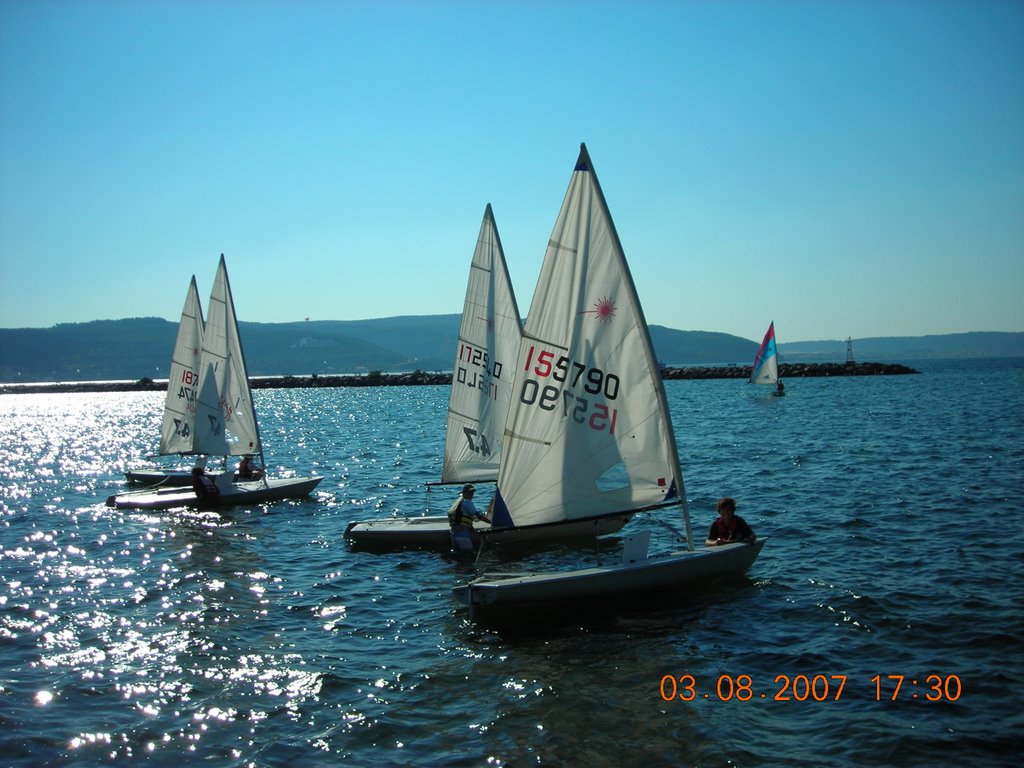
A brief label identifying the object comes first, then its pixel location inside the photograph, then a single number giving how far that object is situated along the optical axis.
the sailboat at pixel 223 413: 28.14
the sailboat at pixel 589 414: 14.55
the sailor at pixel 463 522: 19.14
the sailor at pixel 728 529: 16.28
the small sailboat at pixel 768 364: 83.44
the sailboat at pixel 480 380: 21.14
